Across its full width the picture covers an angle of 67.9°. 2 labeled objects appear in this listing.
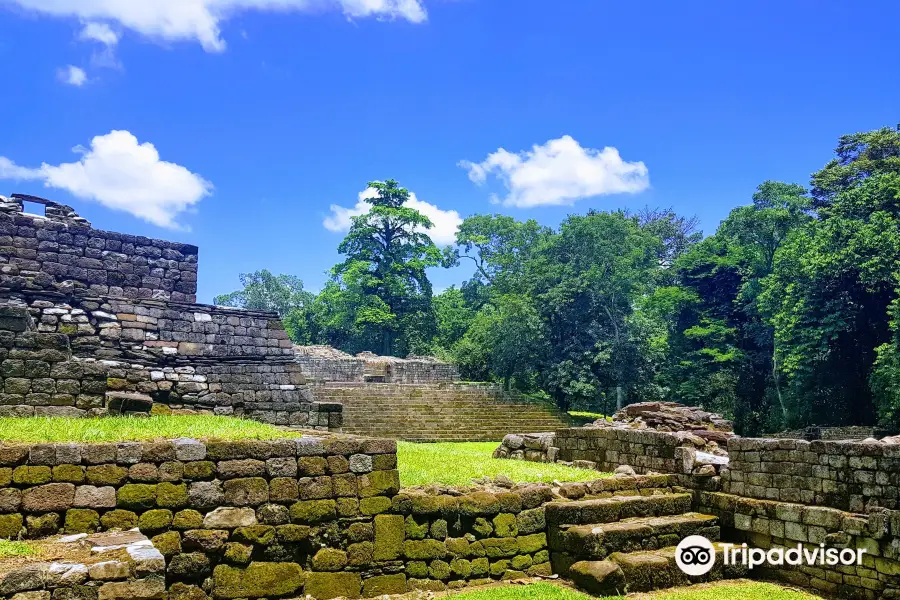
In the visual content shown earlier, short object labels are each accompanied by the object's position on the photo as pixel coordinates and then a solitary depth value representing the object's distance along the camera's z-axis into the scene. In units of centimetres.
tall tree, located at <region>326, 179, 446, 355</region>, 4709
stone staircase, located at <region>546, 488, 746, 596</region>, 676
